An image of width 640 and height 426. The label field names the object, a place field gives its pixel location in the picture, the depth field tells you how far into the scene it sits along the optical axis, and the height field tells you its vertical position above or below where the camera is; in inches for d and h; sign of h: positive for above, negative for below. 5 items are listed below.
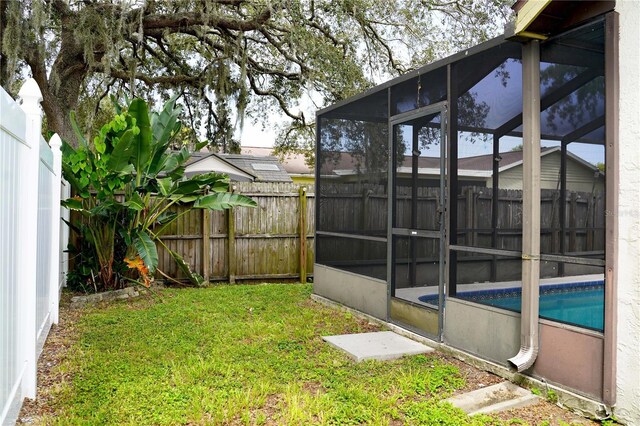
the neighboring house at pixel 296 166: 829.2 +96.5
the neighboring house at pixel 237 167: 526.6 +49.5
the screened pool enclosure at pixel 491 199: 127.9 +5.0
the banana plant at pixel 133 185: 244.2 +14.2
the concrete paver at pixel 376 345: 171.8 -48.4
